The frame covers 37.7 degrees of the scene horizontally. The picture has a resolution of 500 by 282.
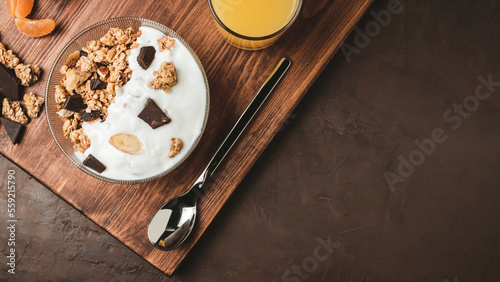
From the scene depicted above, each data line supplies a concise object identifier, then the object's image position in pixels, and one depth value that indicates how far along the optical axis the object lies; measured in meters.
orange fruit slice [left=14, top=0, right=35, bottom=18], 0.59
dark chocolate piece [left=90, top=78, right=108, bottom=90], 0.55
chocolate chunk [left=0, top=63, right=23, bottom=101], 0.59
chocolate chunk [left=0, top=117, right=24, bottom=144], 0.59
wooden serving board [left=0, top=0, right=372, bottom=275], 0.59
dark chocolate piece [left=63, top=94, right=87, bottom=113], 0.55
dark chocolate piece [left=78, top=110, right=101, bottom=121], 0.55
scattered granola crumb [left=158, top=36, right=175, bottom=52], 0.56
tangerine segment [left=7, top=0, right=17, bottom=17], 0.59
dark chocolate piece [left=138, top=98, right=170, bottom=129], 0.54
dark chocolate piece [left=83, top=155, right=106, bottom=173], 0.55
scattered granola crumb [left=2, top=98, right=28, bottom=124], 0.59
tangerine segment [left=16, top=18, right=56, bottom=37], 0.59
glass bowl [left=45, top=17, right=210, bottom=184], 0.56
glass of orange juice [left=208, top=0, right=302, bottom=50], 0.56
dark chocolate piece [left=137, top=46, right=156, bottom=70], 0.54
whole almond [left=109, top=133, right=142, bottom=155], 0.55
